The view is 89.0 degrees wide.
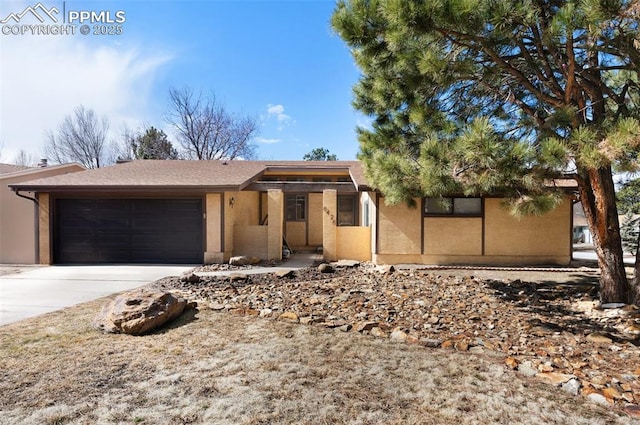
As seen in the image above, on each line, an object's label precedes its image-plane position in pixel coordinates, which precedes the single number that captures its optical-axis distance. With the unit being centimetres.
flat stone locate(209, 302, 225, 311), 529
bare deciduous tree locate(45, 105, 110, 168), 2583
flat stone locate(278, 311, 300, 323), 476
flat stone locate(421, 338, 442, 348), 388
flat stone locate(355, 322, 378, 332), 437
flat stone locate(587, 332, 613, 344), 400
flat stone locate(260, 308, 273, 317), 499
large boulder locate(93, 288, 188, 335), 420
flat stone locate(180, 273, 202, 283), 749
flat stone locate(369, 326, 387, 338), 420
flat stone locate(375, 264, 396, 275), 853
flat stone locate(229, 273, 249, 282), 768
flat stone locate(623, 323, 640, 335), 428
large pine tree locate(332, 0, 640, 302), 377
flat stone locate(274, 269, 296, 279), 806
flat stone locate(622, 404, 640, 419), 250
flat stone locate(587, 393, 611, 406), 264
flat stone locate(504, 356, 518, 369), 330
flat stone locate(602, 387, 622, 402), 270
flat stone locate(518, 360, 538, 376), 317
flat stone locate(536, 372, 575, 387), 297
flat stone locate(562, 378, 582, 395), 282
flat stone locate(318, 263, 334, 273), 873
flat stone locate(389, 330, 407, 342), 406
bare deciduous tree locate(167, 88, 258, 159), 2661
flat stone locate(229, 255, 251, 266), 992
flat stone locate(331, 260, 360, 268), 966
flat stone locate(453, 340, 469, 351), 377
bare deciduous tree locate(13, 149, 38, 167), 2982
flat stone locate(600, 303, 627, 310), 514
